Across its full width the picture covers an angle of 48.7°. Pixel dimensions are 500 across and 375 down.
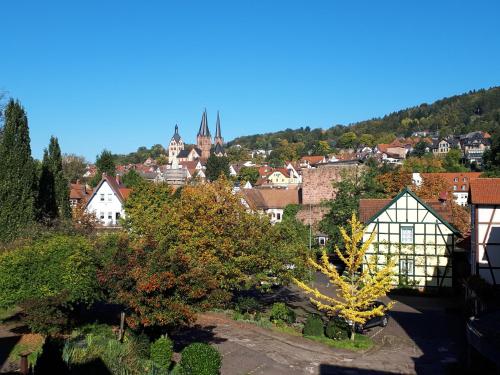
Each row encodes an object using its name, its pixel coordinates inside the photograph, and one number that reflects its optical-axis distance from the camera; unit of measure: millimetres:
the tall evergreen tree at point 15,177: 33375
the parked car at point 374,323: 28164
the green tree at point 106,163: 89644
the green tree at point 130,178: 74125
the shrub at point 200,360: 18547
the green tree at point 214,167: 111662
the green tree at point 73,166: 105750
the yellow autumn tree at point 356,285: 25297
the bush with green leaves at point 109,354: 19234
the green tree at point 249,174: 131875
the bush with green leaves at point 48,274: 21453
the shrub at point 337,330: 26219
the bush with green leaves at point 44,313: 20969
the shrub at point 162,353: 20172
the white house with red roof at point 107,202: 57922
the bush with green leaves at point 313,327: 26797
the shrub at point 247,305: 30047
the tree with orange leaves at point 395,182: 65438
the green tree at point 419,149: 160775
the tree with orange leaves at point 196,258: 20422
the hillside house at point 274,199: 71750
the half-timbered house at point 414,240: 37719
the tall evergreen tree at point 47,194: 44031
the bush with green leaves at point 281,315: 28908
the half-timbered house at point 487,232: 28753
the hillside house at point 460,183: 96312
